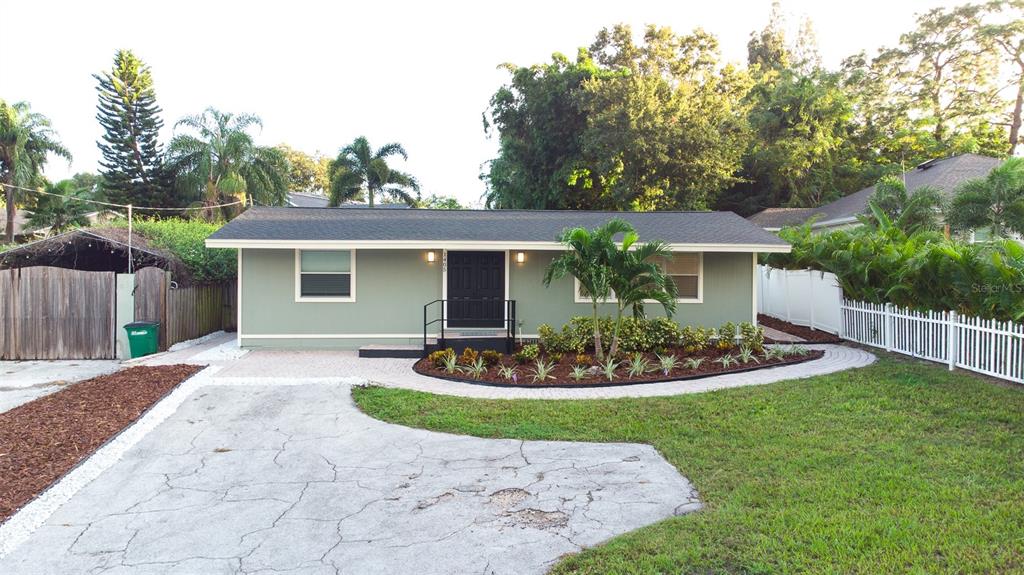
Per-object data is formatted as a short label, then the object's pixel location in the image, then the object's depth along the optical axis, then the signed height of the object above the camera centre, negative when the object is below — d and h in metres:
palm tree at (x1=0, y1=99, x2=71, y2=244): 29.39 +6.86
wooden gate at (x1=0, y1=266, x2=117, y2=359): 11.35 -0.64
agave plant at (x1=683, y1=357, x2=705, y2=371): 9.73 -1.35
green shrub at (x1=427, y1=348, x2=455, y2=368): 10.17 -1.29
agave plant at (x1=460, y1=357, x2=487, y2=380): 9.55 -1.43
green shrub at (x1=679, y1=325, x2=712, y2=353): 10.91 -1.07
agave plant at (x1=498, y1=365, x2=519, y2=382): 9.24 -1.45
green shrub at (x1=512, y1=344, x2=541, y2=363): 10.32 -1.27
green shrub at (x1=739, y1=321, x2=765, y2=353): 10.85 -1.02
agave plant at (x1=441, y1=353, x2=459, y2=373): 9.83 -1.38
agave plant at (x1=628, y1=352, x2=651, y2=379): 9.41 -1.37
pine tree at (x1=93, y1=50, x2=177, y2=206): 33.41 +8.01
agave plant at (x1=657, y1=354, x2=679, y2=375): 9.59 -1.33
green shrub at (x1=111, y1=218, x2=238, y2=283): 14.33 +0.68
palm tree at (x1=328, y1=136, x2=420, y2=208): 27.14 +4.96
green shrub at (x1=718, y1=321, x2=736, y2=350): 11.41 -1.01
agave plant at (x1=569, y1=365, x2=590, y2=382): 9.18 -1.42
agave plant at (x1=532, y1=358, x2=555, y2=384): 9.12 -1.40
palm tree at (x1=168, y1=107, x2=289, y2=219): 28.41 +5.84
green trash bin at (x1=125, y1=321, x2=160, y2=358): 11.28 -1.08
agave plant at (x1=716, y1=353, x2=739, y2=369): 9.80 -1.32
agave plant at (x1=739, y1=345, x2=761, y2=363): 10.14 -1.27
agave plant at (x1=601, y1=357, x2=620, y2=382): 9.22 -1.37
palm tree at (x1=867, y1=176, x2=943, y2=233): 13.50 +1.80
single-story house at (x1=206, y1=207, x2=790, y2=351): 11.89 -0.02
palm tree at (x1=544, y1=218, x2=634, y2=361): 9.72 +0.38
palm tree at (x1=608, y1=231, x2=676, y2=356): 9.70 +0.08
